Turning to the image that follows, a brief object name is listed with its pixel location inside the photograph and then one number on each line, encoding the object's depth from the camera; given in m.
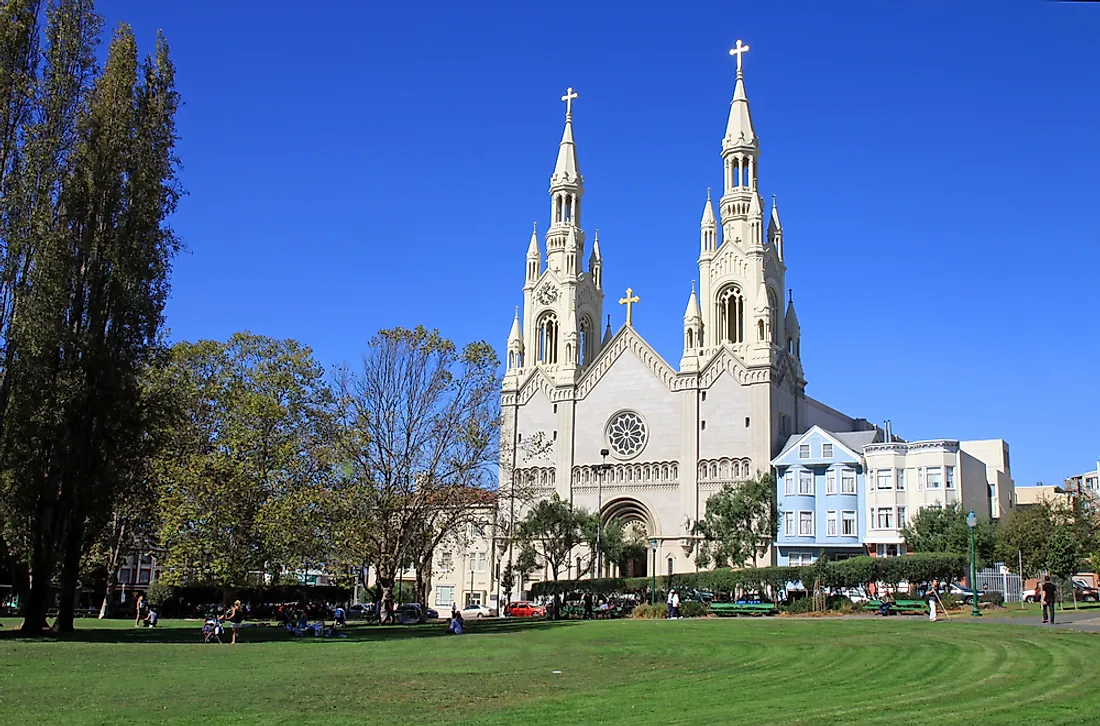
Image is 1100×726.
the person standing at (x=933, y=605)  36.16
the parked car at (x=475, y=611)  68.81
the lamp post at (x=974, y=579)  36.53
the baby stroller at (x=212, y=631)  32.09
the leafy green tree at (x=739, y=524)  68.62
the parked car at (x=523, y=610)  63.38
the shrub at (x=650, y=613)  48.24
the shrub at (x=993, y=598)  46.94
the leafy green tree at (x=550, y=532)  68.19
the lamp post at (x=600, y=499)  74.74
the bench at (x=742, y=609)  45.41
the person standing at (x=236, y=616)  32.28
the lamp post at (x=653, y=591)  53.47
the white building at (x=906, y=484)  68.12
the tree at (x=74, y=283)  32.69
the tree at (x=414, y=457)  44.41
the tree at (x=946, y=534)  60.03
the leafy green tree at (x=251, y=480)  40.12
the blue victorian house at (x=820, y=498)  70.38
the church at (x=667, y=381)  77.25
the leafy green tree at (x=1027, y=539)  54.47
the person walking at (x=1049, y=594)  30.61
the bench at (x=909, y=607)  41.47
